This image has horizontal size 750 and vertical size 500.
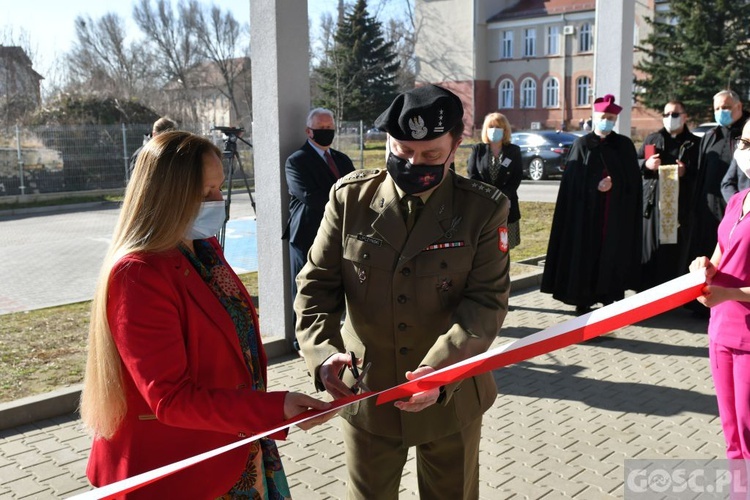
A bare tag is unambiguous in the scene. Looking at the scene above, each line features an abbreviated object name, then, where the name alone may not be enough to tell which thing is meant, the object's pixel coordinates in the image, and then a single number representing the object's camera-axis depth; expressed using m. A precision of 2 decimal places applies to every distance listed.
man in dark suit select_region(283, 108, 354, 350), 6.50
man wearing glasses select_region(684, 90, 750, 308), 7.66
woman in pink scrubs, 3.40
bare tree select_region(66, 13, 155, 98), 49.44
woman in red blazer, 2.20
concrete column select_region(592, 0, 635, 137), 9.76
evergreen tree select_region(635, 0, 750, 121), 39.72
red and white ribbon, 2.43
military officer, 2.65
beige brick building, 55.78
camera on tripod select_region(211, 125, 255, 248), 7.72
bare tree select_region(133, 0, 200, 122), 52.81
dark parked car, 26.81
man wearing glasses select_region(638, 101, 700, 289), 8.25
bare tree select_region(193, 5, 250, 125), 52.62
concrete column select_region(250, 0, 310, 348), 6.59
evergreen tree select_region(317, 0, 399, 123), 47.69
